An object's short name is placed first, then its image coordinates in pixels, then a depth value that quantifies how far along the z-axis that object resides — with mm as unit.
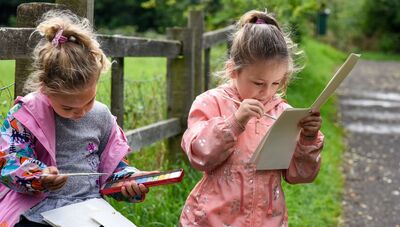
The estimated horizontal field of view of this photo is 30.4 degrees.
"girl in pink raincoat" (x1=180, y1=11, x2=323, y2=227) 2736
